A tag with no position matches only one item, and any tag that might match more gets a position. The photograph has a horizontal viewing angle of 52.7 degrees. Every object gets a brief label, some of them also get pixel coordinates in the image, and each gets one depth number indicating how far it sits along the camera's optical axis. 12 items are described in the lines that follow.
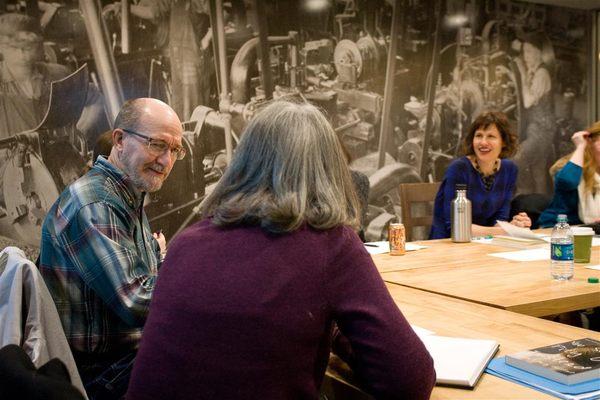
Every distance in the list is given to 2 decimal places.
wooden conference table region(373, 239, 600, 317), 1.76
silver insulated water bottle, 3.00
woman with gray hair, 1.01
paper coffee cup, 2.35
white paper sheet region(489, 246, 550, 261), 2.47
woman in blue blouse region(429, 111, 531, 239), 3.44
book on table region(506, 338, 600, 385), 1.10
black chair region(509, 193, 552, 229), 4.04
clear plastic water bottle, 2.02
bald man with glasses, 1.54
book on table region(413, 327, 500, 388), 1.13
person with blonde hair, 3.49
